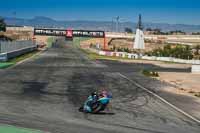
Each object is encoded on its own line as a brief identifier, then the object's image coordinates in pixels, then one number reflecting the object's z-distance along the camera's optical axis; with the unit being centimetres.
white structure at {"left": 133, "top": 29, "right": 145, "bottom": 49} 8109
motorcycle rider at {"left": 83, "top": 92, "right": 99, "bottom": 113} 1748
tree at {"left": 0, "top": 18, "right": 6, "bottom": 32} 15750
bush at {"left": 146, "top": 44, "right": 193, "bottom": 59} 8762
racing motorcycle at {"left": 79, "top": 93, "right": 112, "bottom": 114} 1747
